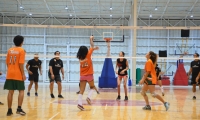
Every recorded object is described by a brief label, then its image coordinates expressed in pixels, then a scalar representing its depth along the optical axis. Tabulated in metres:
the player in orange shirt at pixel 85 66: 7.71
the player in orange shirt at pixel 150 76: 8.05
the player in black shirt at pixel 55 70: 11.63
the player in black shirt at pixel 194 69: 12.46
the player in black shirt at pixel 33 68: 12.67
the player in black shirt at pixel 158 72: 13.45
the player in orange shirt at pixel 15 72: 6.69
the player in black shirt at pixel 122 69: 11.03
